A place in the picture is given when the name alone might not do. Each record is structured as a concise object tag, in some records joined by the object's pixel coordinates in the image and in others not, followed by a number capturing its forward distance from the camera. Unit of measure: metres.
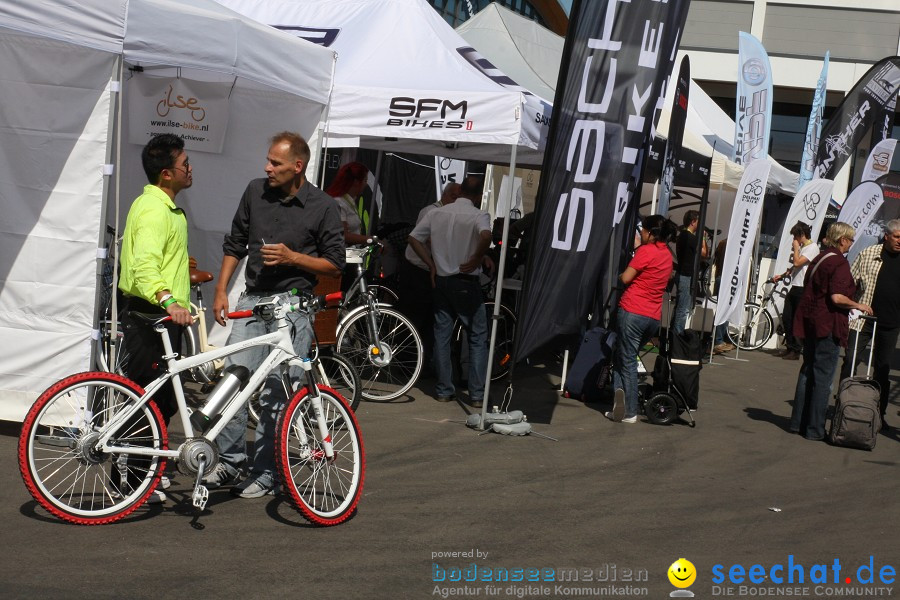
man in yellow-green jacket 5.12
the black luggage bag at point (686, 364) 9.11
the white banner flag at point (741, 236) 12.26
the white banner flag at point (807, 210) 15.35
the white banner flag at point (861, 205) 15.73
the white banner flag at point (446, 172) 15.98
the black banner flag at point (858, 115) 17.34
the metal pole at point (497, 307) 7.74
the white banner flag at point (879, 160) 17.31
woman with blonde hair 8.77
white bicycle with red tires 4.75
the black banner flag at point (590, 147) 7.32
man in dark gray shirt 5.42
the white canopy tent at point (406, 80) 8.28
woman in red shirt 8.70
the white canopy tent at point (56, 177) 6.21
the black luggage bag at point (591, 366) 9.78
